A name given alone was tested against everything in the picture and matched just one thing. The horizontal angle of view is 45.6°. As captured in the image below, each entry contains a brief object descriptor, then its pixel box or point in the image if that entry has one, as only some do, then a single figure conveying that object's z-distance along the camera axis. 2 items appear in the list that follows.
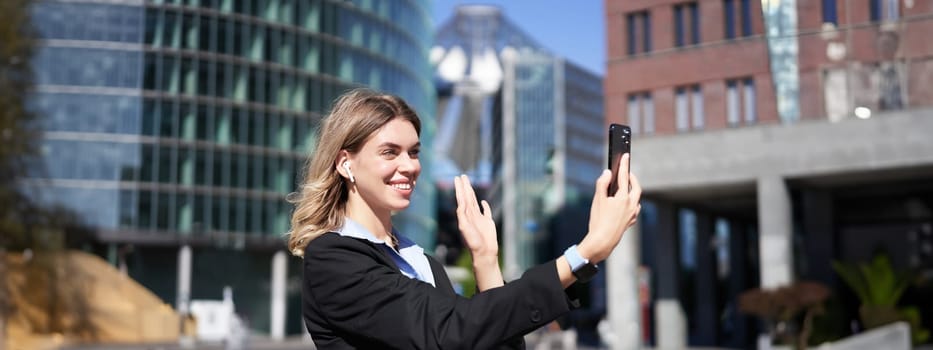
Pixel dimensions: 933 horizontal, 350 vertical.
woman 2.33
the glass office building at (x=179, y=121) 72.94
